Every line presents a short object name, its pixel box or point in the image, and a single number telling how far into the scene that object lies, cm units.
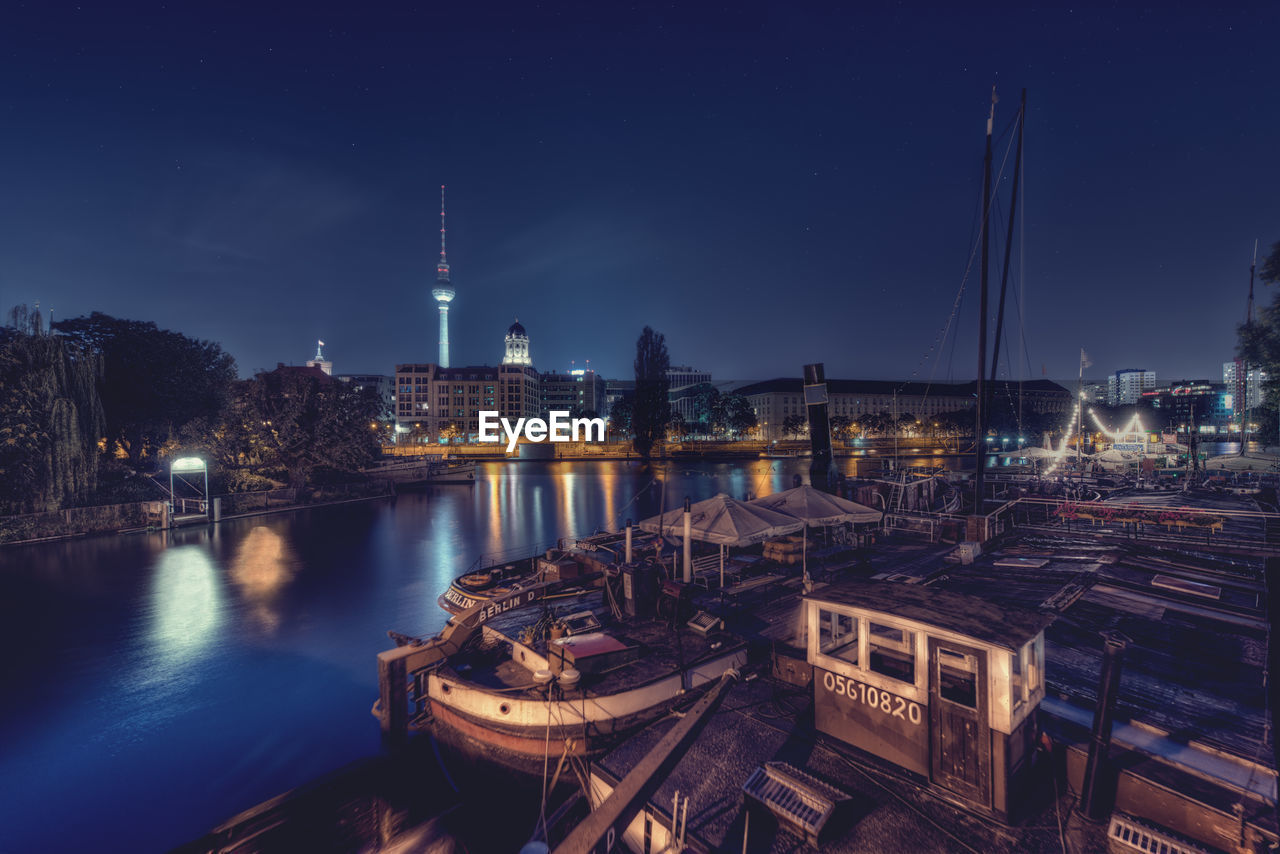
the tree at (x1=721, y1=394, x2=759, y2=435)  13800
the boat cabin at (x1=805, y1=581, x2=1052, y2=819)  605
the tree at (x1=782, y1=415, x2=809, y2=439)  14638
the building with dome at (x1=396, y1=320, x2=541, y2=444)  16525
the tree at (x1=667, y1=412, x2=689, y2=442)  12612
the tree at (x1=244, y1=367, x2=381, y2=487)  5169
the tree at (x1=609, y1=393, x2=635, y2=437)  13350
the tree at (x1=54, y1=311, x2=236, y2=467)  4122
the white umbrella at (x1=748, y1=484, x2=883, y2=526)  1725
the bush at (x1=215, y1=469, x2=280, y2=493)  4731
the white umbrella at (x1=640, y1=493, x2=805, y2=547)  1498
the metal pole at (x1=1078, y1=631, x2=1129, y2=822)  596
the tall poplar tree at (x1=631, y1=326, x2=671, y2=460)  9450
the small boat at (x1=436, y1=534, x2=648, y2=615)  1634
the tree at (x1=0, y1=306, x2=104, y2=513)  3114
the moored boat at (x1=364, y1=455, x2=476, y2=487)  6925
